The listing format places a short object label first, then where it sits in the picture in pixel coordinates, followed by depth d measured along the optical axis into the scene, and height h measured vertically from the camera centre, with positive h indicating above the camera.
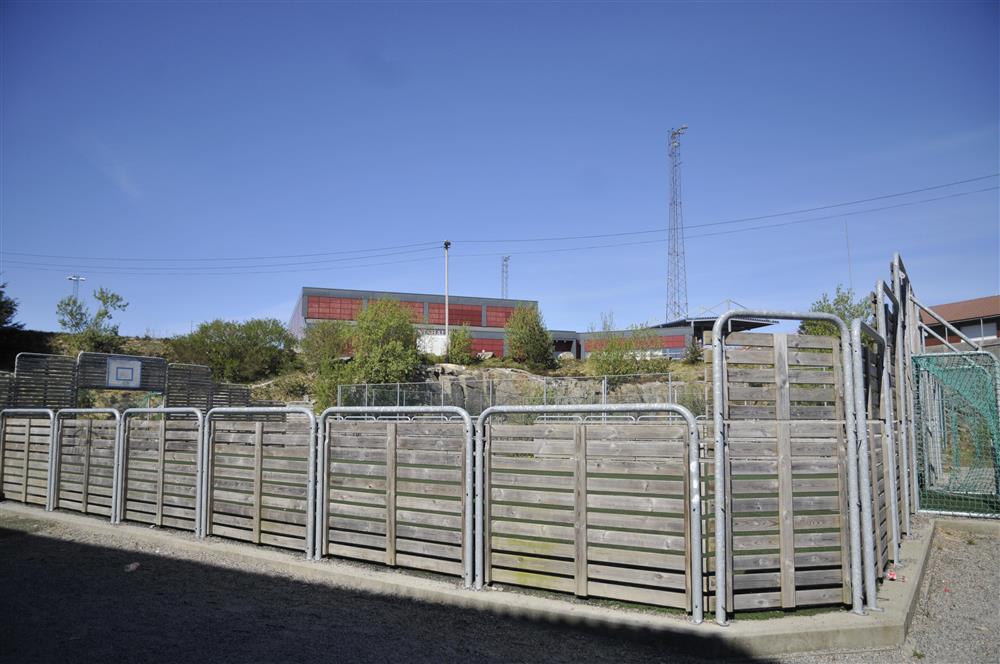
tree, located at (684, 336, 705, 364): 43.25 +1.19
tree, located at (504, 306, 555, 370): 49.25 +2.39
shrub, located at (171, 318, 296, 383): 47.47 +1.74
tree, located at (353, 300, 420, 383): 43.28 +1.77
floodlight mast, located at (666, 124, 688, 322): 68.75 +22.94
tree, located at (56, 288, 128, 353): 45.91 +3.22
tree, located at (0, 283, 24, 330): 43.75 +4.08
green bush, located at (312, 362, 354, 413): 40.00 -0.56
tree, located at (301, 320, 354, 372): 47.60 +2.17
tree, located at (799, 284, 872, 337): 33.91 +3.60
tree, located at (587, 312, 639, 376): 42.06 +0.96
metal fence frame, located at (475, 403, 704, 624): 5.54 -0.96
